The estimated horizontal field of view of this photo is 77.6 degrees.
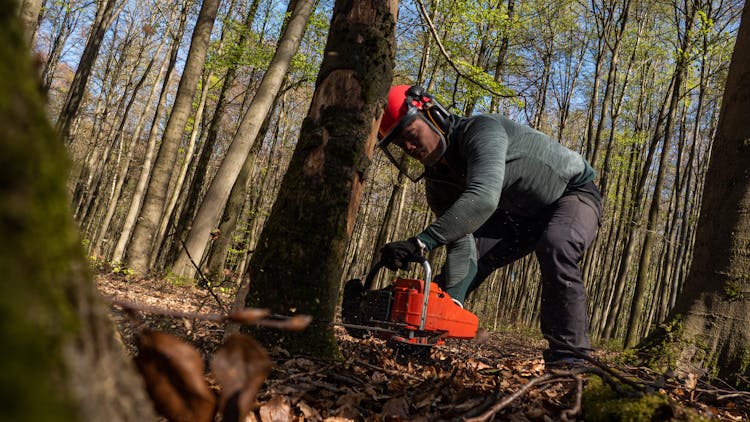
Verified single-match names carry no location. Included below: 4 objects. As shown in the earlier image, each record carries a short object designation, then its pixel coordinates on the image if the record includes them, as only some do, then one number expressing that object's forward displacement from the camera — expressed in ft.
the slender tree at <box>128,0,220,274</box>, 29.78
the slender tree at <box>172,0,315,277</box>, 26.63
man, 10.84
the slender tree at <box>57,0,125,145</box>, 37.99
